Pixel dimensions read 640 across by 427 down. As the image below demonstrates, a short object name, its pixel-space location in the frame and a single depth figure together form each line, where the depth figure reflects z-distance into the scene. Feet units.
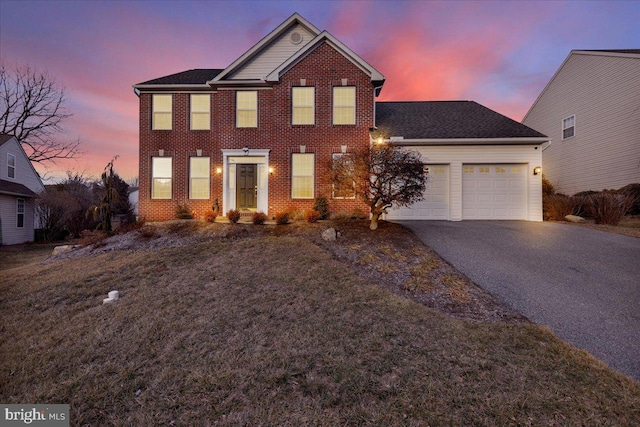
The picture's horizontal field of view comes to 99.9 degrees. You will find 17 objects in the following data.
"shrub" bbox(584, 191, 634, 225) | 34.99
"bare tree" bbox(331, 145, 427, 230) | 26.84
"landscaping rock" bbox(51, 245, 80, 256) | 32.42
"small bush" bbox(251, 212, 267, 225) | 33.35
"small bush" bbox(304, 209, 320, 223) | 32.94
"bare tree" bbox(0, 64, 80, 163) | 73.41
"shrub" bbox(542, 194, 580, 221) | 40.27
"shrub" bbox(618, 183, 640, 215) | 39.24
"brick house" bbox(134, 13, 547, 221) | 38.40
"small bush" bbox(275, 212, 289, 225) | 32.96
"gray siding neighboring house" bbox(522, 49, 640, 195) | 44.09
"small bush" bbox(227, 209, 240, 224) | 33.88
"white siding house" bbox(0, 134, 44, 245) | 53.52
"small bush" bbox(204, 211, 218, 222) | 34.68
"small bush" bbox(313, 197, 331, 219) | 36.96
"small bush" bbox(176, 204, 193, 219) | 38.60
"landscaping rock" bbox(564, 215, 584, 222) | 37.78
